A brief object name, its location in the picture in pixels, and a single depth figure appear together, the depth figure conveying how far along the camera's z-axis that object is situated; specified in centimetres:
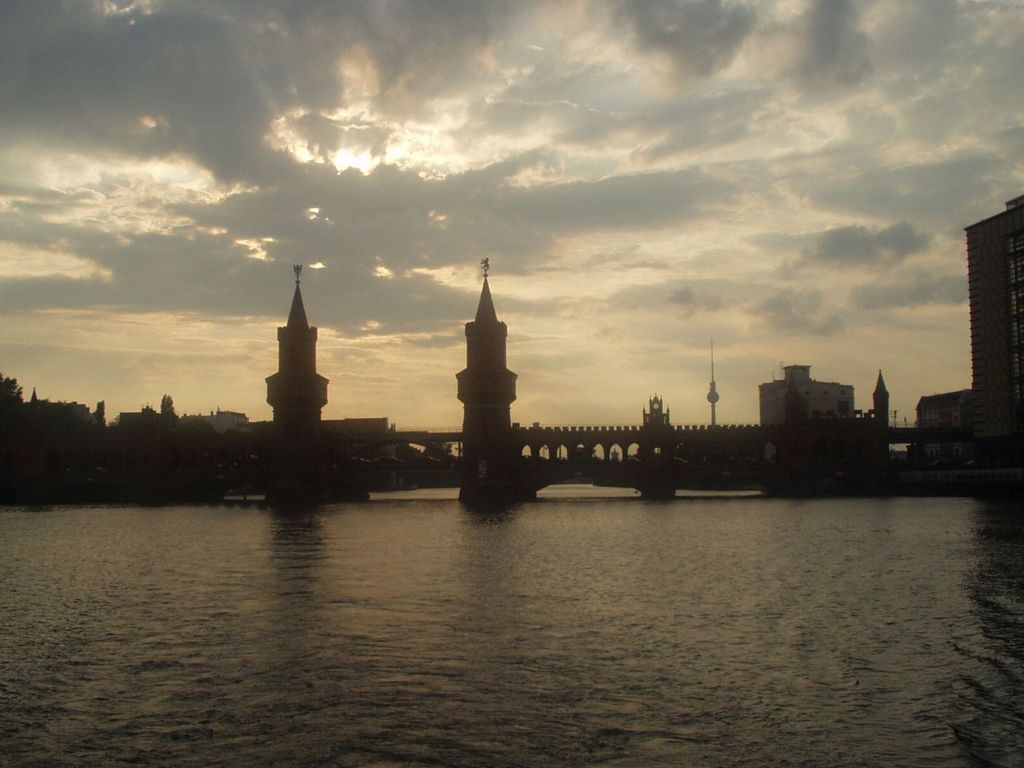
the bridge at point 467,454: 10262
